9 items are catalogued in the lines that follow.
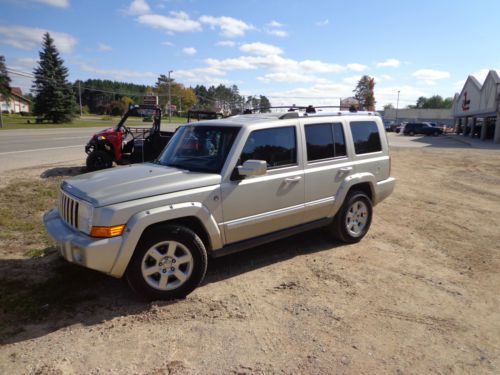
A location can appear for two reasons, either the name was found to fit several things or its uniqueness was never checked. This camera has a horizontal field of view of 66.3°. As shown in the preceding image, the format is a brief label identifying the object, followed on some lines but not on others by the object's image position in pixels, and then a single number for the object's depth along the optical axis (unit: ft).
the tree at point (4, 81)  141.38
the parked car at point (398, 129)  191.54
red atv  36.70
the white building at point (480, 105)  114.21
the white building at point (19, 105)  305.73
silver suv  11.59
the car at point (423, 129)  160.97
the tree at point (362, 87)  290.33
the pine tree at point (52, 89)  152.46
